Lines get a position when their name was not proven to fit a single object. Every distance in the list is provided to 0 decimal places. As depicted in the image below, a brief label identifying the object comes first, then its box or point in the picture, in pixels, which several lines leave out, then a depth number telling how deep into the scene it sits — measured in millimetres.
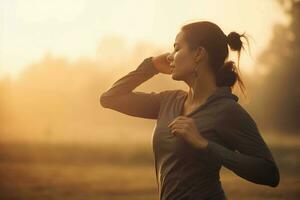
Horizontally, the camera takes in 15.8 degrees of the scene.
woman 3798
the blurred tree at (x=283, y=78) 23665
